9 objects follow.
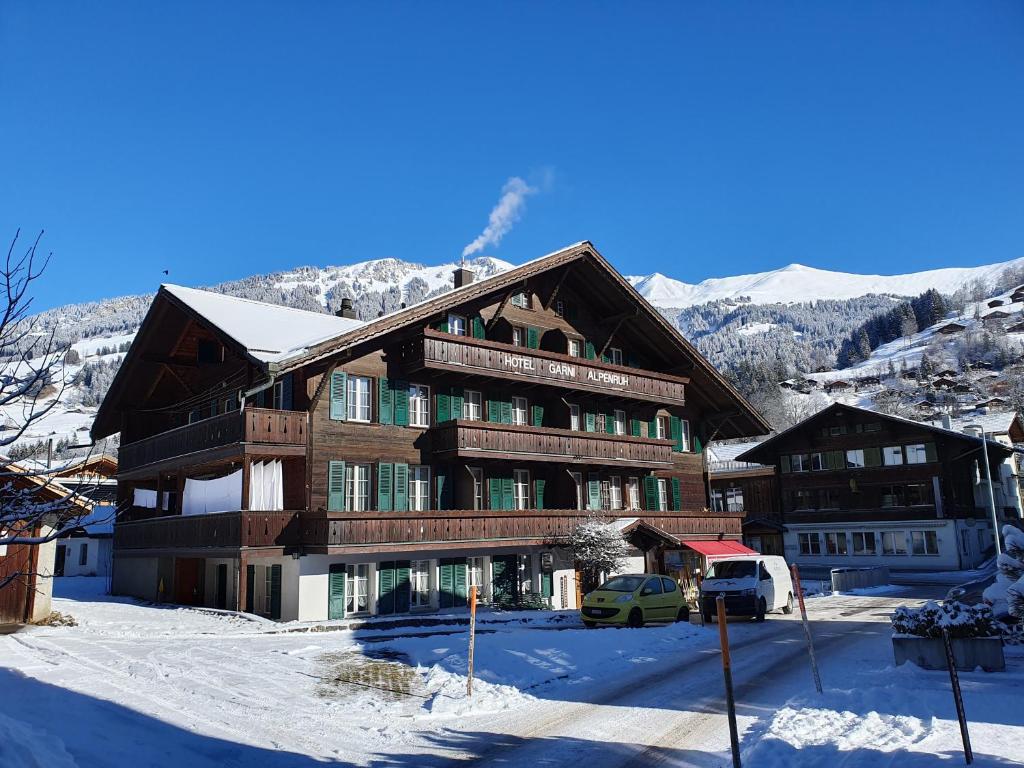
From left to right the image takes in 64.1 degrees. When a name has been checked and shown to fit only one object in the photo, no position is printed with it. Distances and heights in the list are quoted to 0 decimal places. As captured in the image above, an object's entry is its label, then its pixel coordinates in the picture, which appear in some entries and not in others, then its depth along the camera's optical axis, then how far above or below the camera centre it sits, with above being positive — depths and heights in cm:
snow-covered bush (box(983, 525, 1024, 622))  1383 -101
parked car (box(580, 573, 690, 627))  2305 -188
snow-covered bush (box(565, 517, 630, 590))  3091 -42
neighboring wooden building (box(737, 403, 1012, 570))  5522 +265
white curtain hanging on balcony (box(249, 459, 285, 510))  2636 +193
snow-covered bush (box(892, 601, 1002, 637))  1510 -172
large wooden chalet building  2633 +354
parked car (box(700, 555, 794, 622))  2600 -176
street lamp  4496 -6
